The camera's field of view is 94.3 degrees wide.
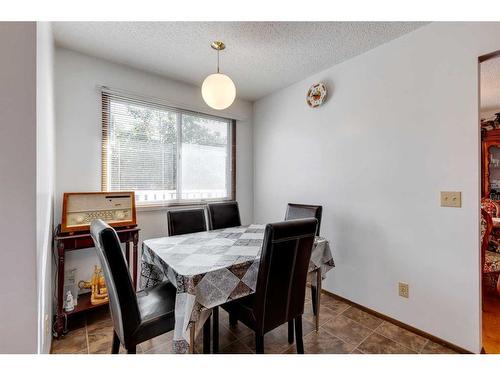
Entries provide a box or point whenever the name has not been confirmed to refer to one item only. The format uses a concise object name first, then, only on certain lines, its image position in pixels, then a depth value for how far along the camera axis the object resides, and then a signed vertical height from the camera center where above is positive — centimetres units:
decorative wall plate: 256 +105
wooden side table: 179 -57
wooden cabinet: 378 +39
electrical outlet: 193 -86
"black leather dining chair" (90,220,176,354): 110 -62
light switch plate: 166 -8
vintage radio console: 190 -19
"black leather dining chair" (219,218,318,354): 127 -54
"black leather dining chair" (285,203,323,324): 225 -25
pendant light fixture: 182 +78
